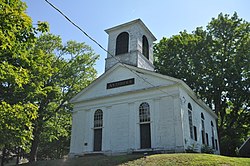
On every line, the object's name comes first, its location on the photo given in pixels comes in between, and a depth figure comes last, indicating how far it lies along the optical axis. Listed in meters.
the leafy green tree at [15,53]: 8.19
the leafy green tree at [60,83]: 24.59
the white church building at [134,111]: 16.62
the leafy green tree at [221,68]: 26.92
